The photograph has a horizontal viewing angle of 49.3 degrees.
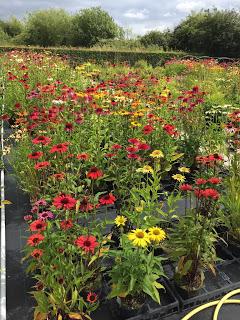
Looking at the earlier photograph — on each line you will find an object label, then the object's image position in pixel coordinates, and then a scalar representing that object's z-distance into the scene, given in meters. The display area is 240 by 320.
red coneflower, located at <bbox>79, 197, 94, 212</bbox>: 1.44
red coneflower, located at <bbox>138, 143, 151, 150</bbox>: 1.78
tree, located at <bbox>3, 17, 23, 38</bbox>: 26.76
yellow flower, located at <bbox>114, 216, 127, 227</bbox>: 1.49
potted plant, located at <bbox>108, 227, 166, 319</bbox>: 1.36
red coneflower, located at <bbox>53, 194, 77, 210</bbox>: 1.30
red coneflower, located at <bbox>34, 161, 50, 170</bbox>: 1.60
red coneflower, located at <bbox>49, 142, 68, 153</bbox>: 1.64
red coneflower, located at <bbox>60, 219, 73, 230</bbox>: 1.38
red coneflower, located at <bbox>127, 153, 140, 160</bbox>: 1.71
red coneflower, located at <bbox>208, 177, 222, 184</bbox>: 1.47
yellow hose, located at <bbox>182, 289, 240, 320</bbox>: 1.51
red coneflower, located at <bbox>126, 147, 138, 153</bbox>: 1.78
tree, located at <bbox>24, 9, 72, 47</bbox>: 21.71
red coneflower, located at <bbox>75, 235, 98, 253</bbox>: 1.25
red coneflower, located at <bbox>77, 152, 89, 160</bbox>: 1.73
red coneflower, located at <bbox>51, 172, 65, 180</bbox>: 1.74
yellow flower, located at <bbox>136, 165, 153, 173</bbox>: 1.83
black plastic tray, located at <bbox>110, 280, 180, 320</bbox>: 1.48
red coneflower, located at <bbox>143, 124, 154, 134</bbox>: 2.07
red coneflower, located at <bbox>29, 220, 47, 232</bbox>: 1.29
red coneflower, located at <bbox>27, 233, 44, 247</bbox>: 1.27
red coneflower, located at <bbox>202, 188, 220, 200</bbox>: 1.39
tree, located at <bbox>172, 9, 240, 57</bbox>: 15.04
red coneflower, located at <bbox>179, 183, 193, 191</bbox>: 1.61
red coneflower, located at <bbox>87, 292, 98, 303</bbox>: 1.31
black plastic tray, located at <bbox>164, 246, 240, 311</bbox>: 1.59
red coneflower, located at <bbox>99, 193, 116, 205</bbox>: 1.39
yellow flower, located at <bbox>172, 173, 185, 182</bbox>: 1.85
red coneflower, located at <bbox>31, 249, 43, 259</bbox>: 1.29
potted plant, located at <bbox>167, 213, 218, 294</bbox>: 1.57
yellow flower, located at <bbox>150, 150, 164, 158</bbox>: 1.91
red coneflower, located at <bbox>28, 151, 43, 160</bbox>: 1.61
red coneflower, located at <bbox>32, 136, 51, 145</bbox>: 1.71
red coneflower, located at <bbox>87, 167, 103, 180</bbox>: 1.44
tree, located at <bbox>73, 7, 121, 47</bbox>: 20.52
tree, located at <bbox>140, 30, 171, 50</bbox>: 17.33
